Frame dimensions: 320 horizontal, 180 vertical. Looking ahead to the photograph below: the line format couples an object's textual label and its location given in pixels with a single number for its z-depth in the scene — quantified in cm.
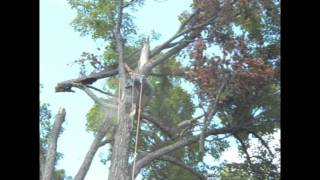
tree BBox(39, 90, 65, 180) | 930
